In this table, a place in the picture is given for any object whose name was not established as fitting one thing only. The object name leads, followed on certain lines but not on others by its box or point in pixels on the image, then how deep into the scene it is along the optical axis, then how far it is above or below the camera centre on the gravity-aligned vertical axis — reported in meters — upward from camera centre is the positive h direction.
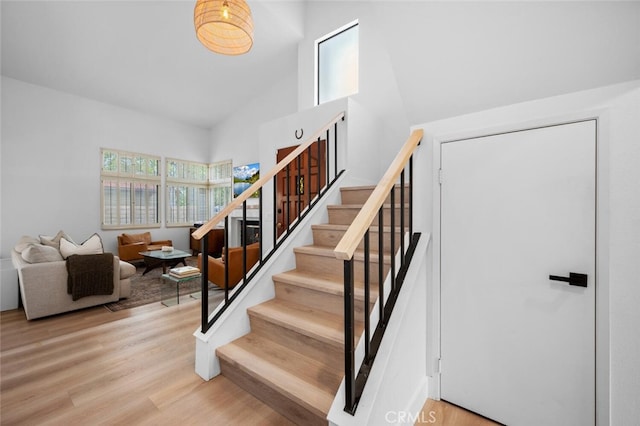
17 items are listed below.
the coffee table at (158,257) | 4.92 -0.81
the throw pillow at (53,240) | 4.24 -0.46
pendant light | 2.42 +1.78
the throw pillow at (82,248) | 3.58 -0.48
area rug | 3.74 -1.23
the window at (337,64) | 4.66 +2.59
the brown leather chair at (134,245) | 6.21 -0.78
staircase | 1.62 -0.89
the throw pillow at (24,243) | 3.88 -0.47
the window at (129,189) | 6.58 +0.55
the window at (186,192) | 7.66 +0.55
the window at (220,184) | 7.88 +0.81
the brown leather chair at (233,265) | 4.04 -0.80
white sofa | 3.16 -0.89
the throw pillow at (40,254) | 3.28 -0.52
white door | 1.48 -0.37
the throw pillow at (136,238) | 6.45 -0.64
